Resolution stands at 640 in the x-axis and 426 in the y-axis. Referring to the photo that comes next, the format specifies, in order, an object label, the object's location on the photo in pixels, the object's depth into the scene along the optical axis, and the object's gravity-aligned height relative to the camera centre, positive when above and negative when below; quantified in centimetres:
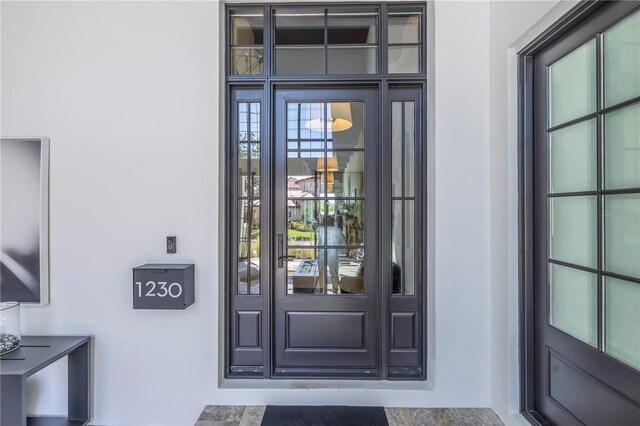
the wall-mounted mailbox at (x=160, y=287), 194 -47
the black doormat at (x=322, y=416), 185 -128
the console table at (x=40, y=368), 161 -93
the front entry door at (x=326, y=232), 213 -14
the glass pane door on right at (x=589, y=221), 123 -5
